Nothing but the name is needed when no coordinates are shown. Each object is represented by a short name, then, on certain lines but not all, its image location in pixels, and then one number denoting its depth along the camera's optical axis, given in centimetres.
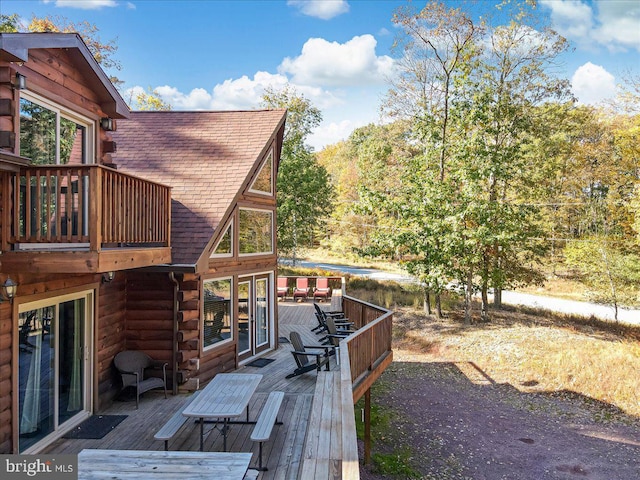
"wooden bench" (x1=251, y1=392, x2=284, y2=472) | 504
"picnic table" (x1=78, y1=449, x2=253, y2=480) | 384
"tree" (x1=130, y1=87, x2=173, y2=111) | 2857
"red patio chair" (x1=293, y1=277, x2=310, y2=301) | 1802
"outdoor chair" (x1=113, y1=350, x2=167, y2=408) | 748
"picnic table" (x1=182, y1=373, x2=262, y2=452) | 522
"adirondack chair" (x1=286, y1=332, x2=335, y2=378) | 852
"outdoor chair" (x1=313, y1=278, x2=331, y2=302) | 1809
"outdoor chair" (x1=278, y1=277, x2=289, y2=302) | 1821
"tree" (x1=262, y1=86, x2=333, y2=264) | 2273
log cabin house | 502
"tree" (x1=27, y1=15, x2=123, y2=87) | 2233
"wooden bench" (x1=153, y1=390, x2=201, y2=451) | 510
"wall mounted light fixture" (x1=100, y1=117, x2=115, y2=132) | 716
